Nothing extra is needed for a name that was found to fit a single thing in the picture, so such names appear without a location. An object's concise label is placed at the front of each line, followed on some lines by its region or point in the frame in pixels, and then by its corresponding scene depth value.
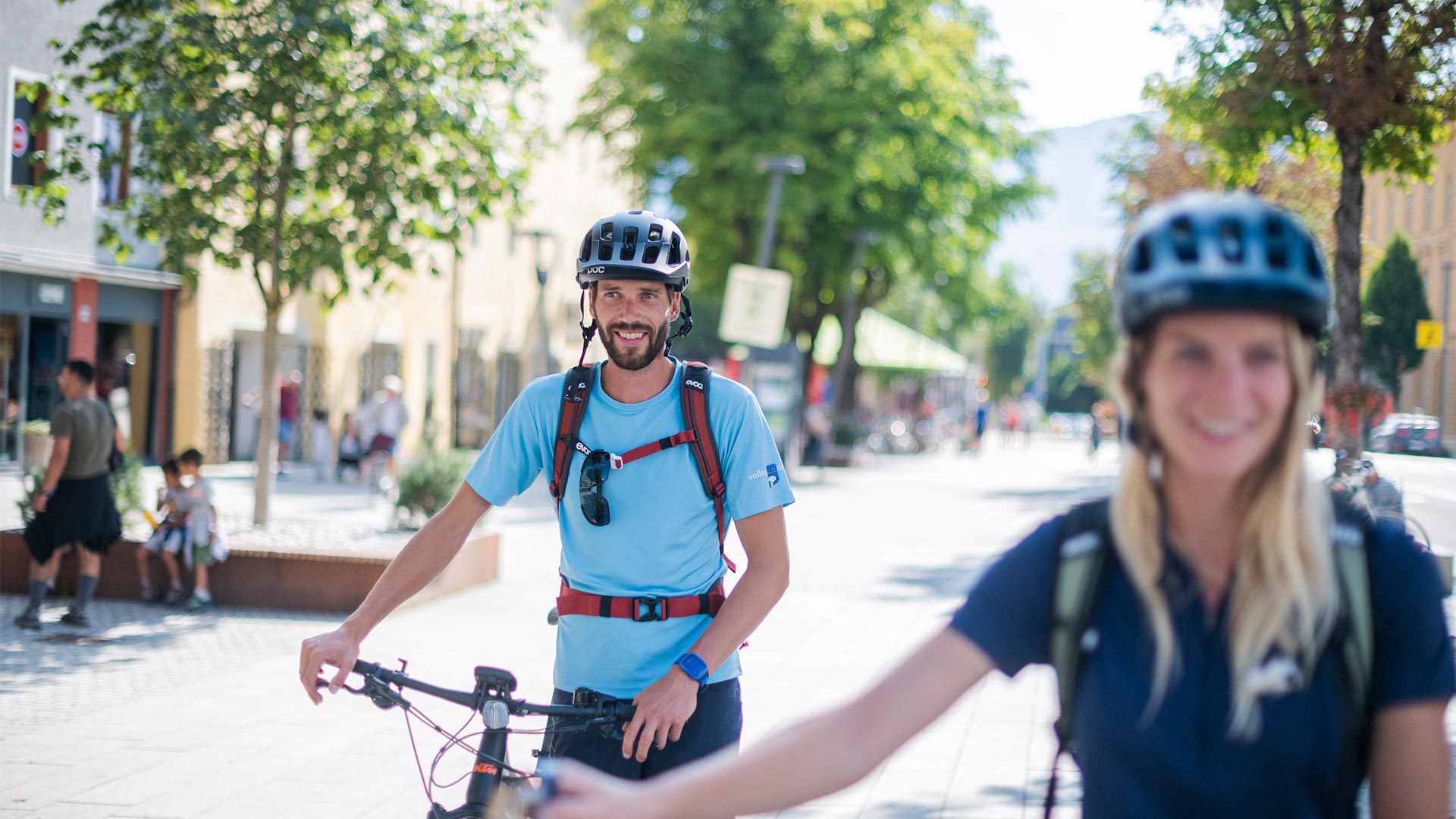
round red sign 15.02
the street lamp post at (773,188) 22.73
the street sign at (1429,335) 10.78
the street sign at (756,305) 23.45
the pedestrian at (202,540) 10.27
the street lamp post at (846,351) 29.27
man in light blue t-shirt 3.06
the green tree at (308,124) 10.90
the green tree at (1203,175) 11.09
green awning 35.97
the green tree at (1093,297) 34.68
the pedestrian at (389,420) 19.97
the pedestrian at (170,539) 10.31
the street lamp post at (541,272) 26.50
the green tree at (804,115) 25.78
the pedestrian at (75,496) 9.36
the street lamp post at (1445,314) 10.65
